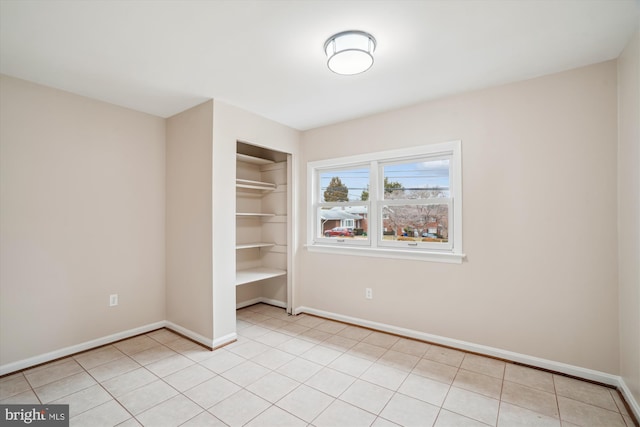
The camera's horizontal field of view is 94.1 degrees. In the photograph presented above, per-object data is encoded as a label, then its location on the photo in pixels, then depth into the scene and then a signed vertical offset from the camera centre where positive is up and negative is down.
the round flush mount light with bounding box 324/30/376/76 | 1.95 +1.11
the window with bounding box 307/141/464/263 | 3.02 +0.11
